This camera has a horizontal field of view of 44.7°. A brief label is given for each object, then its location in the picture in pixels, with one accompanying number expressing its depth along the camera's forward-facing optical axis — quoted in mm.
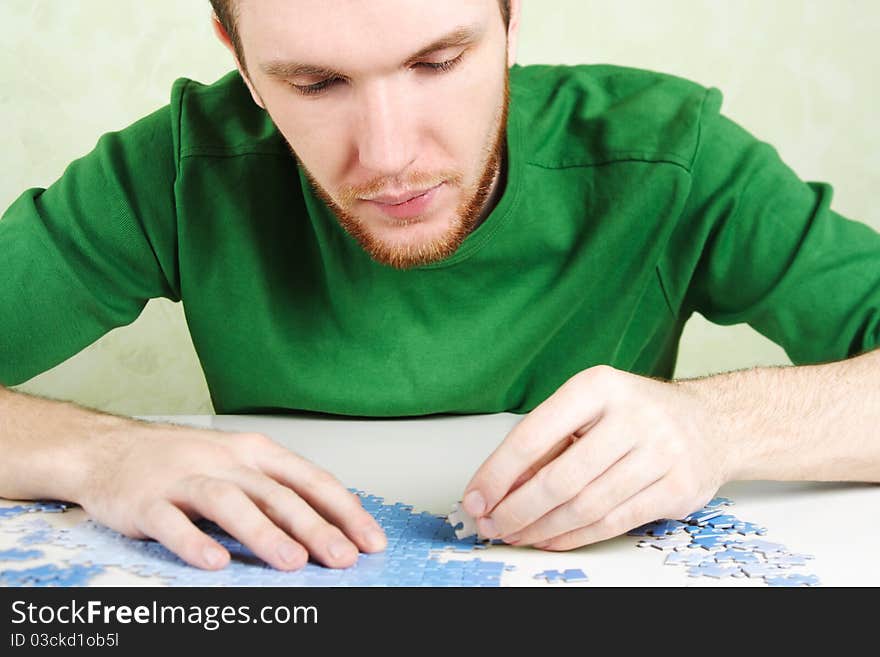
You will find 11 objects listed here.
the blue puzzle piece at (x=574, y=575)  1054
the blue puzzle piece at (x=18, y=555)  1089
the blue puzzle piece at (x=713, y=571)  1056
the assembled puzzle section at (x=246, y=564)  1027
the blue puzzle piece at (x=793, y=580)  1033
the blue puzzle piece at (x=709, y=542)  1140
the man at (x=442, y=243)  1383
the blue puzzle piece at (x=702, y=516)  1219
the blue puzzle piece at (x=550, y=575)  1052
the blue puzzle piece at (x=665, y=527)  1189
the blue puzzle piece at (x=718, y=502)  1289
